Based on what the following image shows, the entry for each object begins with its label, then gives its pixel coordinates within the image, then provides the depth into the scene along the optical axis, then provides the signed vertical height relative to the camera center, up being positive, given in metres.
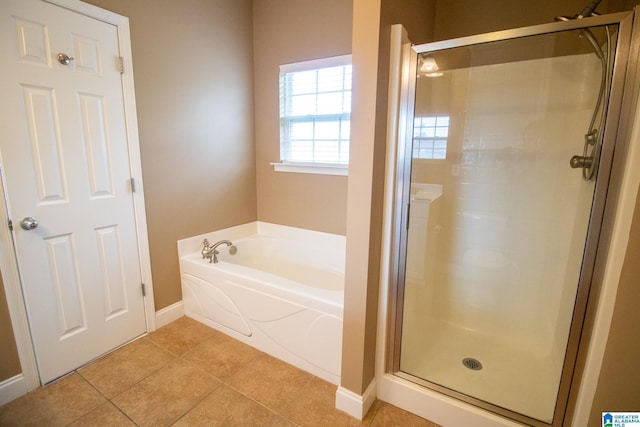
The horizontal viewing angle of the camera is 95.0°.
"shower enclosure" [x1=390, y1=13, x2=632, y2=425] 1.40 -0.32
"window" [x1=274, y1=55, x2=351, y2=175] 2.48 +0.39
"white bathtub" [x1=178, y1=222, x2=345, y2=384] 1.75 -0.96
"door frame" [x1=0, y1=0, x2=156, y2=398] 1.54 -0.52
